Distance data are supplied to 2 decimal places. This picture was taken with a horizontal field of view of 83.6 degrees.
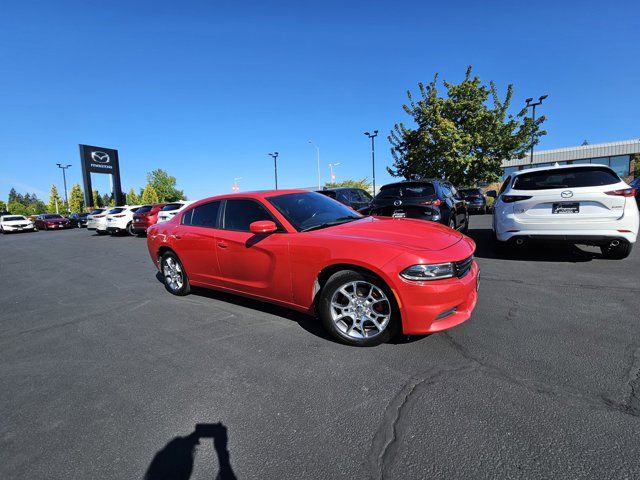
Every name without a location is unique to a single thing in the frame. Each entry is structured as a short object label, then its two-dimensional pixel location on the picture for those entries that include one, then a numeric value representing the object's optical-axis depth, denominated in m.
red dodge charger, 3.04
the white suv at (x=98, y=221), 18.66
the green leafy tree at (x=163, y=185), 85.69
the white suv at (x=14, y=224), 28.98
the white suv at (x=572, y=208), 5.52
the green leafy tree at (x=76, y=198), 73.81
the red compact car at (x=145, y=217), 15.83
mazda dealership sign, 38.78
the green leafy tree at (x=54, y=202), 73.75
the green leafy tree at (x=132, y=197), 78.69
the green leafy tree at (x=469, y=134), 22.69
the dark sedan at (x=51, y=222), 32.25
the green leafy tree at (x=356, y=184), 47.75
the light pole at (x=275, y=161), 44.56
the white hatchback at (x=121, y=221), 17.36
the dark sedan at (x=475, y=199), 18.80
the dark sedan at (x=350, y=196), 12.18
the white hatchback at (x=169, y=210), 14.61
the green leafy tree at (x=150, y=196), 74.44
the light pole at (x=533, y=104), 24.11
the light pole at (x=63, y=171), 58.03
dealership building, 40.81
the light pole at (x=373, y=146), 37.06
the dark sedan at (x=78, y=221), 36.33
